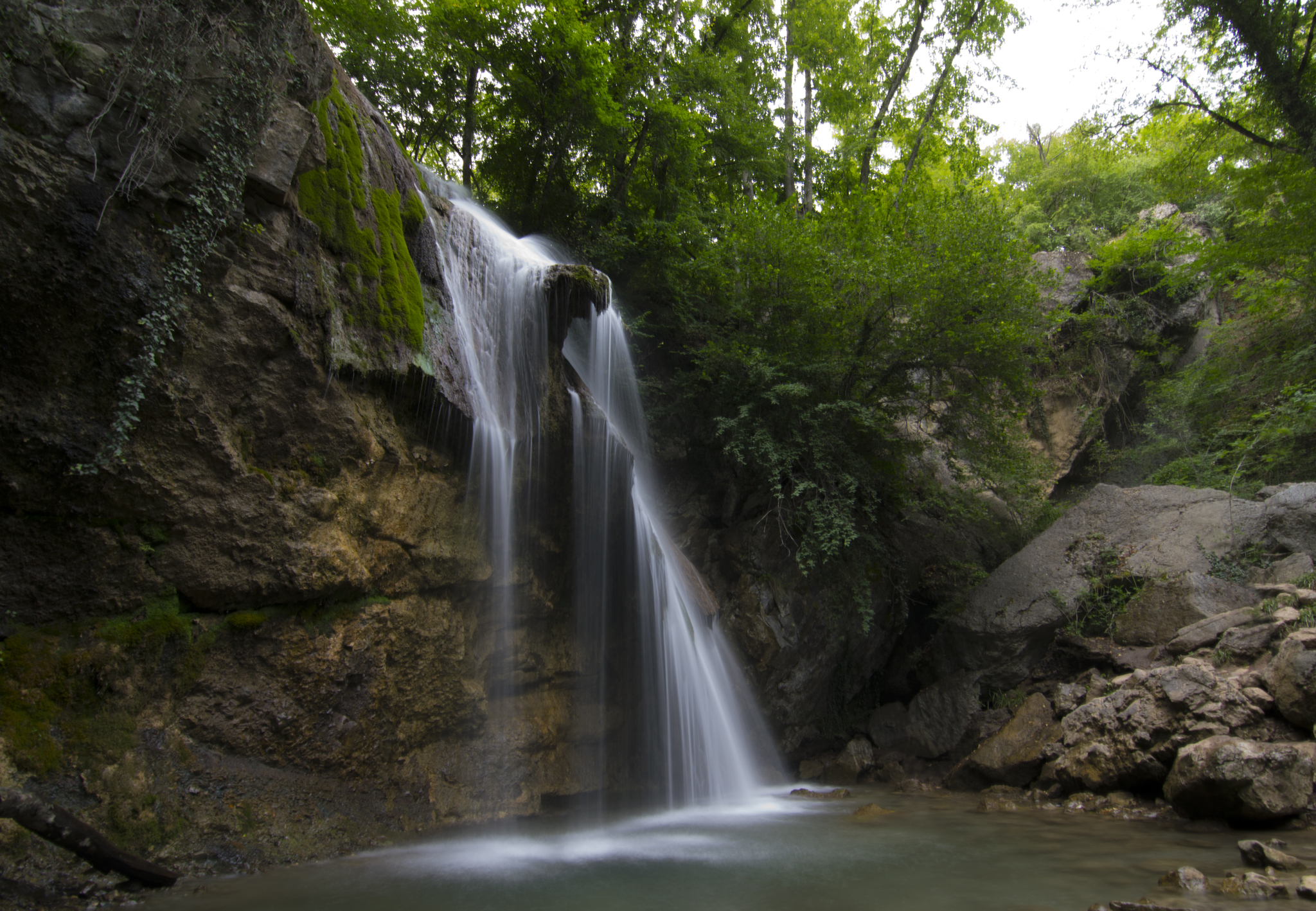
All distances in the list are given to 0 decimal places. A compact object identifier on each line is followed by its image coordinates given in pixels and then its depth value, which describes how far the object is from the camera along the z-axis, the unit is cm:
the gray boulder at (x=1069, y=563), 956
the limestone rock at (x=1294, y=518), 870
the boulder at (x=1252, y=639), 701
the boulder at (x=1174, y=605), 862
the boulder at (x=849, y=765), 1017
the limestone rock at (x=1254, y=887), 387
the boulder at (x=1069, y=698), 843
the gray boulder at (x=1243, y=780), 545
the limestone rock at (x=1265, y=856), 436
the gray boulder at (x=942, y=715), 1000
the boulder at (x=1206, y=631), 770
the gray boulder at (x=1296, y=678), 620
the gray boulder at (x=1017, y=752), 813
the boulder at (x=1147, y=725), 656
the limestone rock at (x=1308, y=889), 375
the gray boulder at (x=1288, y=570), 823
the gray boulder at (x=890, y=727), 1062
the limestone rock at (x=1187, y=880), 414
